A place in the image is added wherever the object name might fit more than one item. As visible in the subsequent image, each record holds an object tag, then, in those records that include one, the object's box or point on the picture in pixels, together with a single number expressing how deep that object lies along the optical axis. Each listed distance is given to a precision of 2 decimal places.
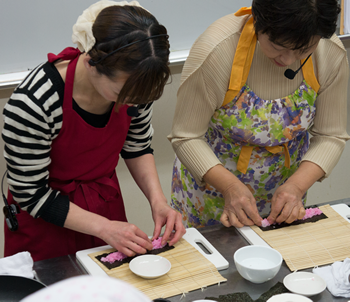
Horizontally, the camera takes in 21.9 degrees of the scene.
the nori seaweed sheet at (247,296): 2.23
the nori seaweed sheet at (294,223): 2.54
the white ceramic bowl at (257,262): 2.26
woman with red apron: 2.40
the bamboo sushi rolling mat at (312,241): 2.39
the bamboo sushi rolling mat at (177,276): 2.27
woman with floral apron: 2.60
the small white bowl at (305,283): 2.25
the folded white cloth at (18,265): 2.30
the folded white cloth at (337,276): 2.25
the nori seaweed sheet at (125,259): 2.35
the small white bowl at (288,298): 2.21
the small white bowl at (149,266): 2.30
